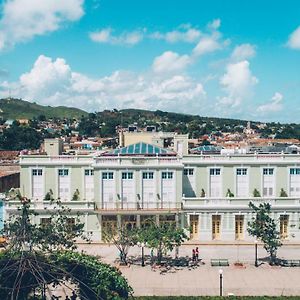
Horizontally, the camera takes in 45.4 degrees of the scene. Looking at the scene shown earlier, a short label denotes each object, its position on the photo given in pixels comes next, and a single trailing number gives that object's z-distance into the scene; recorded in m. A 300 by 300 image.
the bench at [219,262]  23.16
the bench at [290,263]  23.20
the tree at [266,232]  23.42
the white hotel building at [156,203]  27.55
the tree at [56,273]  14.59
